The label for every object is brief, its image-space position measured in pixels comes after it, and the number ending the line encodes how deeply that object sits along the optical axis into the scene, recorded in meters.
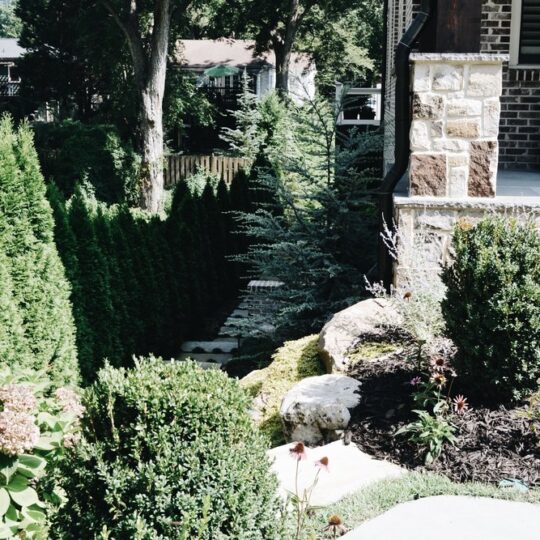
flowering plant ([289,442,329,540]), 2.69
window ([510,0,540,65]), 8.94
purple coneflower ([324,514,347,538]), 2.63
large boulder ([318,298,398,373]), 5.02
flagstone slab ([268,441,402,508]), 3.64
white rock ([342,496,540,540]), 3.09
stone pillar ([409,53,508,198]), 5.39
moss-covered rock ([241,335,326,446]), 4.90
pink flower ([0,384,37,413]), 3.23
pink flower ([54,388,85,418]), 3.74
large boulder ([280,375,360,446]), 4.27
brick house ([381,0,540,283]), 5.40
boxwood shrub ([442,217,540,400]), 3.97
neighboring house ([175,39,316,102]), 40.75
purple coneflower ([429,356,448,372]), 3.93
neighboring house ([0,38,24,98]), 50.72
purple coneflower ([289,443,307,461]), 2.70
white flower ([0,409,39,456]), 3.13
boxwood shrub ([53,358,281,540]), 2.52
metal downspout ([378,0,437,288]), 5.84
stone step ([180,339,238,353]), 8.61
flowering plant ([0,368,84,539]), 3.17
